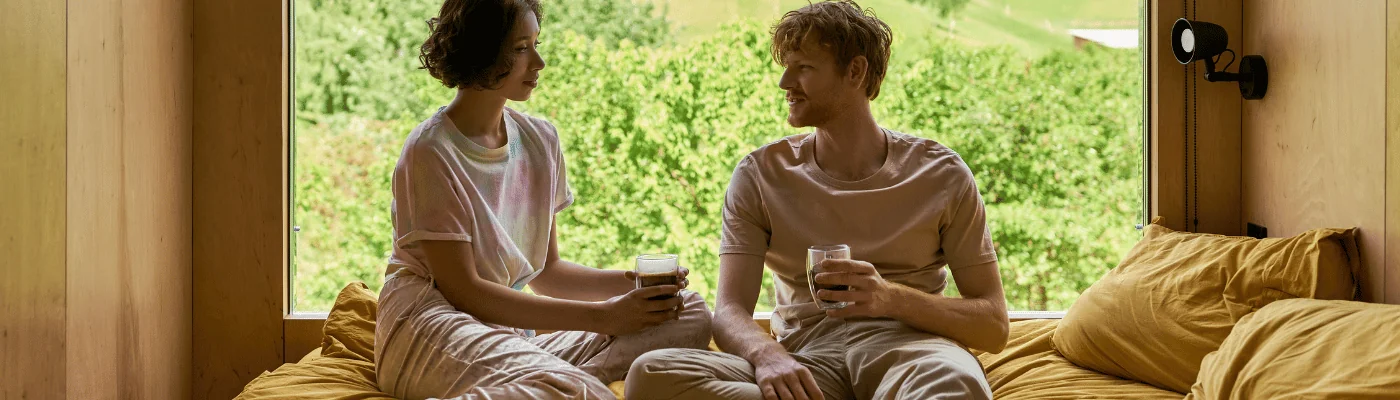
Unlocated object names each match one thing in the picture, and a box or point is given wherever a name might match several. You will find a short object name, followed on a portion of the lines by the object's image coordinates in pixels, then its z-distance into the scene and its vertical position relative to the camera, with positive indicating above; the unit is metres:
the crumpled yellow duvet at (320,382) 2.19 -0.38
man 2.01 -0.07
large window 3.10 +0.24
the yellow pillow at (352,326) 2.59 -0.30
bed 1.87 -0.26
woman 2.10 -0.12
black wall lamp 2.80 +0.38
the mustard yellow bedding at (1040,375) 2.27 -0.38
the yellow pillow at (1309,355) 1.73 -0.25
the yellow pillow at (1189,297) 2.28 -0.20
